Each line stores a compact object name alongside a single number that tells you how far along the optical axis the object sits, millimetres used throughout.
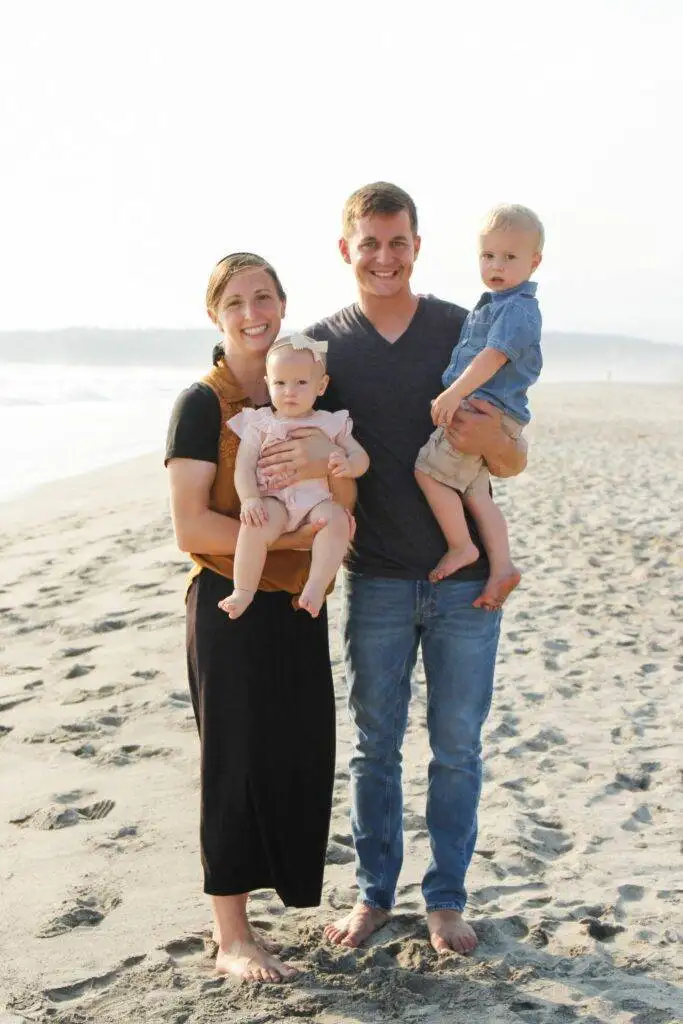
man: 3234
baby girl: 2918
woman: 3010
